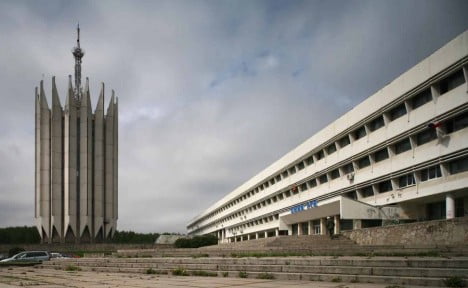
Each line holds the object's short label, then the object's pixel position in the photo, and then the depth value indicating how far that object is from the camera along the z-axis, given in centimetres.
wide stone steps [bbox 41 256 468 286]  1034
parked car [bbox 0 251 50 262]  3238
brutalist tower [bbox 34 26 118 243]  6512
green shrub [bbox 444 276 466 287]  924
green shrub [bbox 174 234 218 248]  5919
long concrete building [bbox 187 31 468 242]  2756
